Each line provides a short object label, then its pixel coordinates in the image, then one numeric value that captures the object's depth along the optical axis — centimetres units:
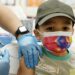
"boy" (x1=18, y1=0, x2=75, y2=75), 113
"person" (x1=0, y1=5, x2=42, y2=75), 111
